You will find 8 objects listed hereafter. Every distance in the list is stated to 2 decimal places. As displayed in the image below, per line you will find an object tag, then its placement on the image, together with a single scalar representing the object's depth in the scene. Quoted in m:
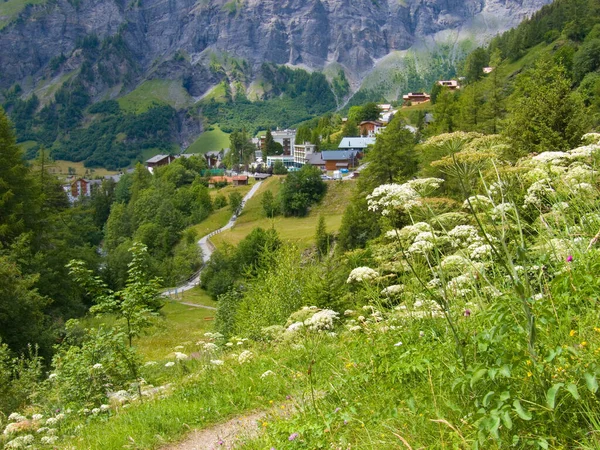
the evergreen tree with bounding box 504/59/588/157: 20.25
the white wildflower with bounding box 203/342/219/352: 8.38
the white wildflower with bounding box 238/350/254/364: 7.84
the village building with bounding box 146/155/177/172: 173.57
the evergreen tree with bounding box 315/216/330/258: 50.67
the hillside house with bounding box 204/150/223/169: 161.23
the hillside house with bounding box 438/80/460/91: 153.32
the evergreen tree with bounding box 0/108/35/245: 26.98
